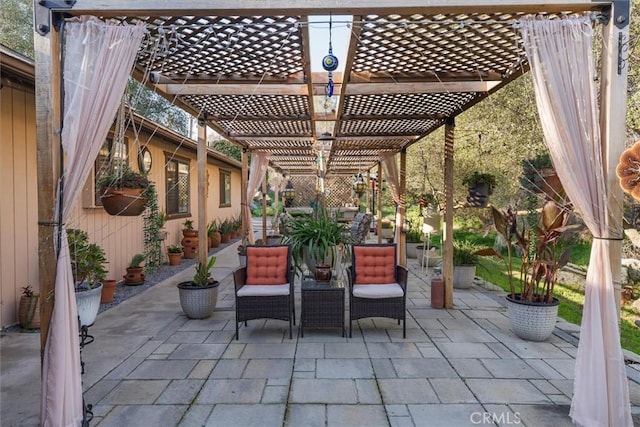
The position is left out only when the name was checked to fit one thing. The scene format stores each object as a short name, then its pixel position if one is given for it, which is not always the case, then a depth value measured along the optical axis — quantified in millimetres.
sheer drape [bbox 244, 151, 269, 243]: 7506
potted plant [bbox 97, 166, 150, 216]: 3404
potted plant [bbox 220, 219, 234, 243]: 10852
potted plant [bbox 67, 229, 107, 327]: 3086
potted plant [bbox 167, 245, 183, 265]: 7480
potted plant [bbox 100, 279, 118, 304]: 4820
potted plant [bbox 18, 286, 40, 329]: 3803
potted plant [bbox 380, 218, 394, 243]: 11812
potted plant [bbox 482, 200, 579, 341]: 3494
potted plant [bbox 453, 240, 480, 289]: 5670
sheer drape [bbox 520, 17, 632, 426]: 2180
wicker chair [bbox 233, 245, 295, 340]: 3676
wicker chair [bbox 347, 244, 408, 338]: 3719
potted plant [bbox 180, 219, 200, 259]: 8412
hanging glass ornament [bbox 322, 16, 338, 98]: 2927
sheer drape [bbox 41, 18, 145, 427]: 2139
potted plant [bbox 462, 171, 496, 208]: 5180
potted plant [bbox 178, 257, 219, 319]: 4168
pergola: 2311
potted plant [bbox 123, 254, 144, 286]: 5816
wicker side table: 3729
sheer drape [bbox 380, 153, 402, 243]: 8672
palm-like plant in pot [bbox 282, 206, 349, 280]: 4309
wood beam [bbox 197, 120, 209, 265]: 4578
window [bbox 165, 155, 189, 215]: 7887
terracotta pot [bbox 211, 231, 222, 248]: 9828
